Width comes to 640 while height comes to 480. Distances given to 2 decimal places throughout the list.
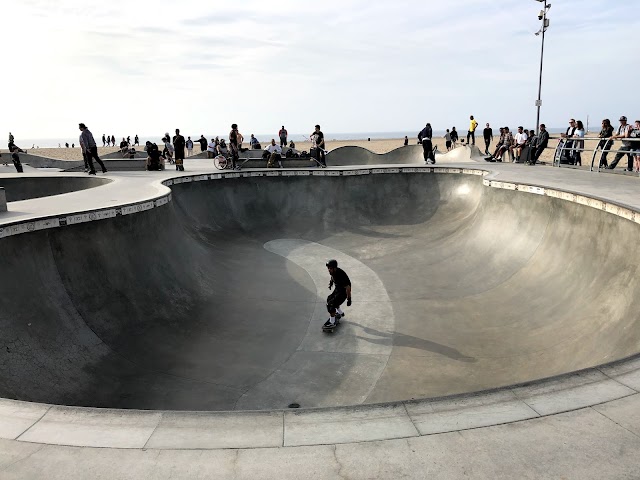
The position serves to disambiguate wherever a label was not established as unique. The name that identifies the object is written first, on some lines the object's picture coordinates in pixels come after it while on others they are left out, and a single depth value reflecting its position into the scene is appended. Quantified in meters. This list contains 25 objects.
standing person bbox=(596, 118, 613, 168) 15.09
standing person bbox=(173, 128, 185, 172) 19.99
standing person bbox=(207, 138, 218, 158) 27.55
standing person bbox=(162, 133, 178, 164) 26.45
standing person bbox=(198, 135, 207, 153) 32.59
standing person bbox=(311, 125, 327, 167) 20.14
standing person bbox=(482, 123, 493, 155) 24.38
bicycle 19.92
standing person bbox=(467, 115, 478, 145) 26.23
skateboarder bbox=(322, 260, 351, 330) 8.74
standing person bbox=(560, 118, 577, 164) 17.70
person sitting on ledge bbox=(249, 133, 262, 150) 31.00
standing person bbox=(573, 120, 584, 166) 17.33
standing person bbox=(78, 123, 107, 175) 15.12
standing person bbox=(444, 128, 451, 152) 37.19
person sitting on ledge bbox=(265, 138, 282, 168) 19.47
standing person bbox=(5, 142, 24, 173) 21.90
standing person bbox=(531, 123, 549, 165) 19.52
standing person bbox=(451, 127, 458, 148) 30.69
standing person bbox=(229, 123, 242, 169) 18.17
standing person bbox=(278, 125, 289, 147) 25.57
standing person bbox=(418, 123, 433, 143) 20.00
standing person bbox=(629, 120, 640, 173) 14.29
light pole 23.77
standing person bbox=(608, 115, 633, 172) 14.52
